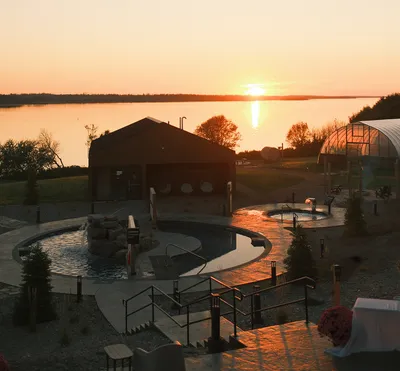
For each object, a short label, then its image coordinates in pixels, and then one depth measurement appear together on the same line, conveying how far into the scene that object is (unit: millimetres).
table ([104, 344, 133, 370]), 11203
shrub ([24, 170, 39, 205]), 38031
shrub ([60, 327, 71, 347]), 15261
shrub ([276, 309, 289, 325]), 16094
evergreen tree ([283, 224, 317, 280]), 20594
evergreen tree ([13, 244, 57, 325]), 17047
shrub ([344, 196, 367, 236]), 27516
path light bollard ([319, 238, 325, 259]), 24406
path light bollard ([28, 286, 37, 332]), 16484
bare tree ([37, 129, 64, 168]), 65938
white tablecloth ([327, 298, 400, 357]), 11461
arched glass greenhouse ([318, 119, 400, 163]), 39000
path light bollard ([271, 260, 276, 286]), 21047
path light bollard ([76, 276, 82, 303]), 19123
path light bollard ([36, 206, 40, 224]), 33025
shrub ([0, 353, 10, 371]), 10148
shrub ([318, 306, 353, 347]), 11438
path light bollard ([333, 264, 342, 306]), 14312
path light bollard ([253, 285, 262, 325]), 16328
